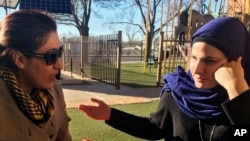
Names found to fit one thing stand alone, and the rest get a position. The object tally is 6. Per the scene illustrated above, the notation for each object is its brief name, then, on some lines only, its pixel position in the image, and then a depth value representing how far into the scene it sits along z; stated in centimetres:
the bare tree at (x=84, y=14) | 1739
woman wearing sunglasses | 103
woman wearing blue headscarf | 106
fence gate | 692
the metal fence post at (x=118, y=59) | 656
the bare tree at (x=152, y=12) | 2065
